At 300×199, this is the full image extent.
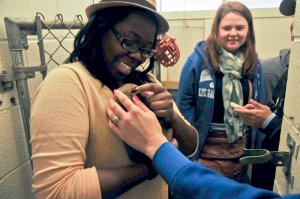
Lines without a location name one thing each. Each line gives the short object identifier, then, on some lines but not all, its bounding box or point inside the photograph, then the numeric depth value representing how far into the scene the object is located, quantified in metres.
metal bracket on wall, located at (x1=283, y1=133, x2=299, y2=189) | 0.69
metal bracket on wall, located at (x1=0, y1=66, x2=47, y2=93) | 0.96
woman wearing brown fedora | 0.63
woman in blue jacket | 1.74
